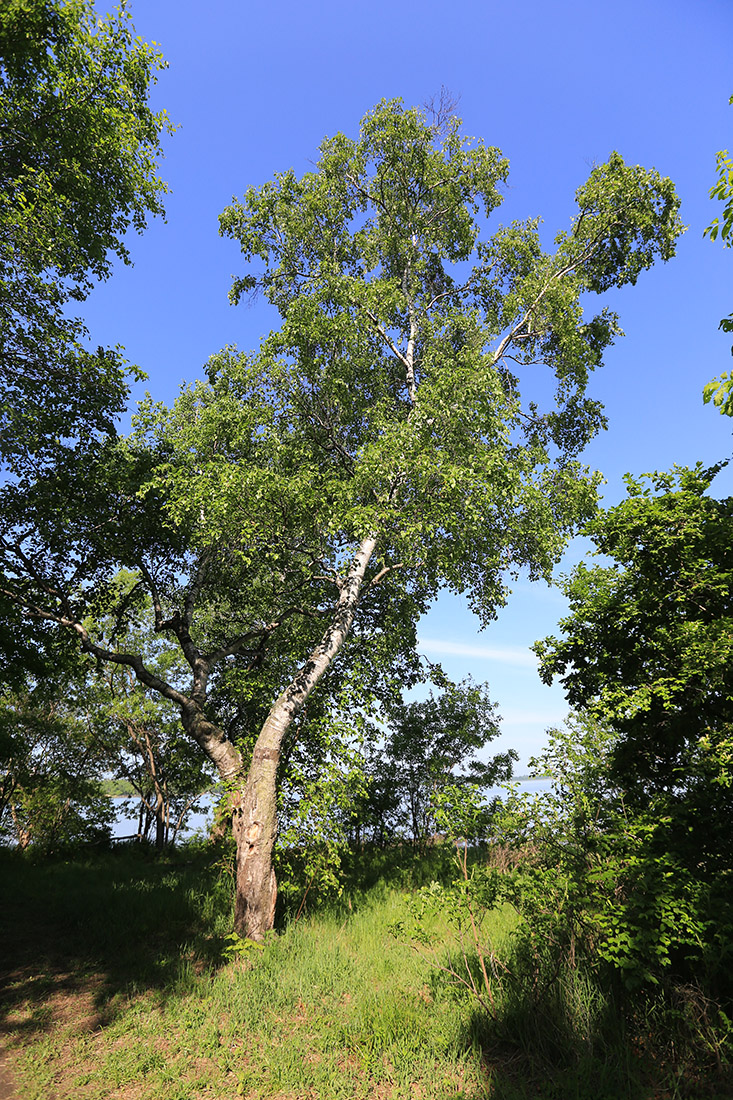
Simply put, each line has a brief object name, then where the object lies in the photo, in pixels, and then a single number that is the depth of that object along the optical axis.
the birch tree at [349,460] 10.35
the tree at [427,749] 15.14
